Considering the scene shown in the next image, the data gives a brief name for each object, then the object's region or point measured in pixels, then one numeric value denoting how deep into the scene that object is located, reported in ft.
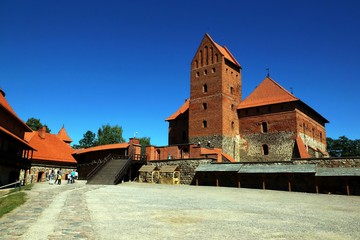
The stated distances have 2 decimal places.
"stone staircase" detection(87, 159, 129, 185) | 84.08
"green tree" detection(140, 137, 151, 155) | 272.10
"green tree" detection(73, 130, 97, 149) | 260.58
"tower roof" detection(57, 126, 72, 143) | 181.06
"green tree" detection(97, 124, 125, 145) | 228.22
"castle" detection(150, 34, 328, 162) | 113.29
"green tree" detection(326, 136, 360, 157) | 236.84
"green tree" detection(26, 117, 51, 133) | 200.26
